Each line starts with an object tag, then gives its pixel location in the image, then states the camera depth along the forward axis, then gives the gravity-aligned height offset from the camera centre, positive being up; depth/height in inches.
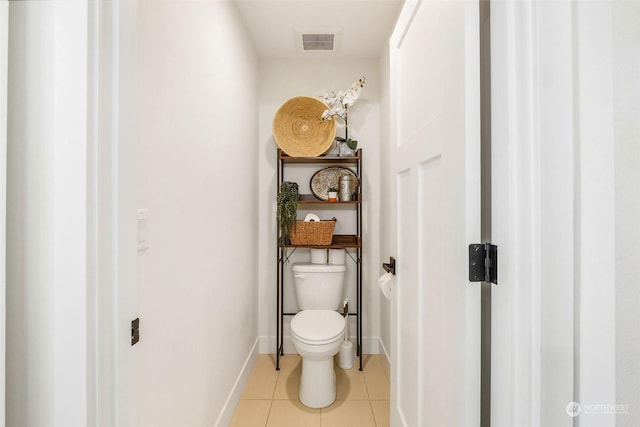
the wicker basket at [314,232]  87.8 -5.4
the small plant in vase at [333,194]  90.7 +5.6
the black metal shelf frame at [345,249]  89.9 -15.3
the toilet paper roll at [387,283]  54.6 -12.8
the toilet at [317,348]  69.7 -30.8
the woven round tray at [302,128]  90.1 +25.5
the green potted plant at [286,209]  86.6 +1.2
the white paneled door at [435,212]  27.6 +0.1
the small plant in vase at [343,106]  88.0 +31.7
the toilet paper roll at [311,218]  89.5 -1.4
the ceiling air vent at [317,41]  86.4 +49.7
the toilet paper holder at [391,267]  52.0 -9.3
